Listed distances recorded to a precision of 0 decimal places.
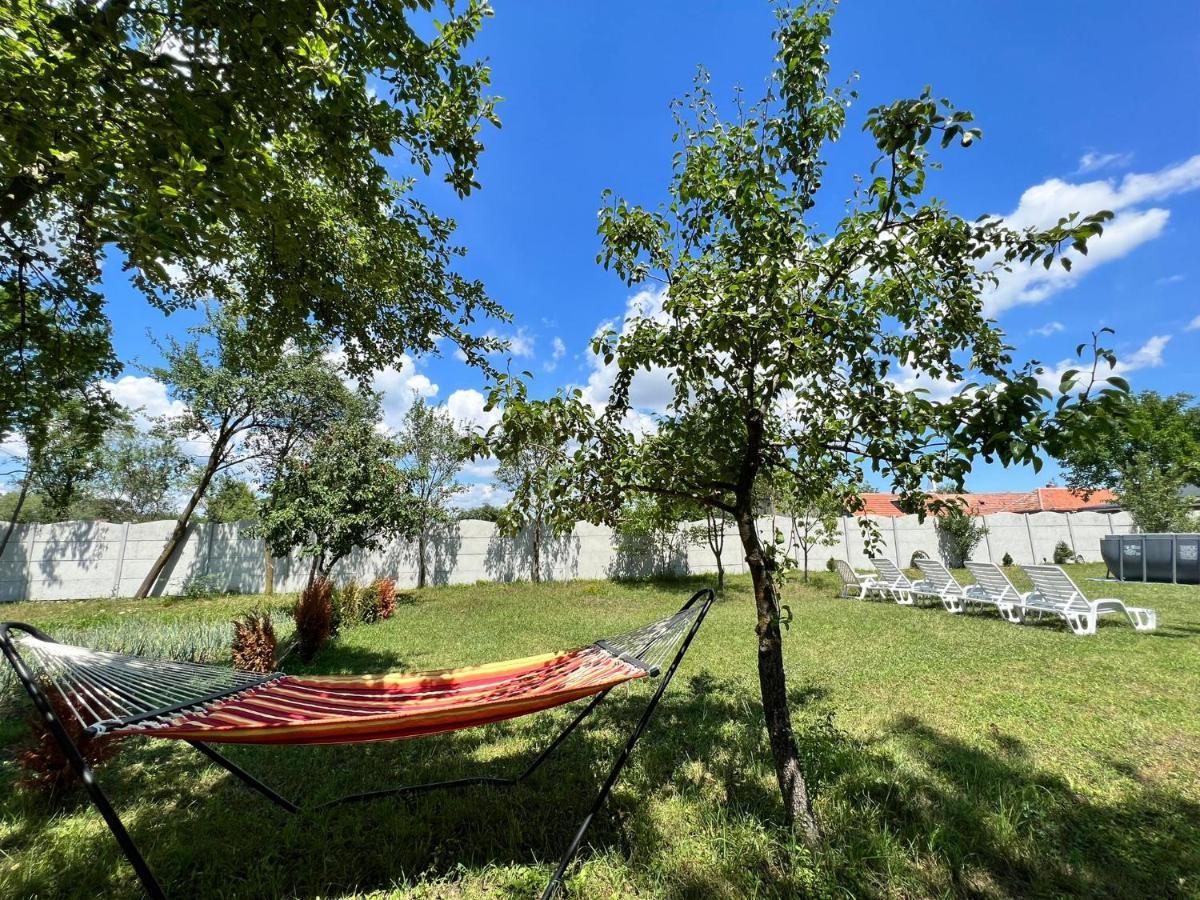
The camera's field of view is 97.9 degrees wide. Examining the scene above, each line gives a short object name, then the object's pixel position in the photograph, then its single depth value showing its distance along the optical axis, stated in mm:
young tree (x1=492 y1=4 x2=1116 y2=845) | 2162
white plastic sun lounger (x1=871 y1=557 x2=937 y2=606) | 10164
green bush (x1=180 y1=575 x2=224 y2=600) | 12781
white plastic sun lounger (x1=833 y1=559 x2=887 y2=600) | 11328
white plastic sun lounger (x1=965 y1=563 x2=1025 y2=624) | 8148
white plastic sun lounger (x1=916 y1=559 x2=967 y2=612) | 9297
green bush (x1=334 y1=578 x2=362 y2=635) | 8496
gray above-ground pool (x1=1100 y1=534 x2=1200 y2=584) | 11930
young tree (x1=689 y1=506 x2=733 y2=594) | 12140
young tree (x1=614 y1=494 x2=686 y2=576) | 14838
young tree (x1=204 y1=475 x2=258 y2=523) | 19216
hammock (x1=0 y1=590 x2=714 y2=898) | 1781
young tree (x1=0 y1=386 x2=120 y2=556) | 4043
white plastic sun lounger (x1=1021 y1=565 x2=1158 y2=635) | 6914
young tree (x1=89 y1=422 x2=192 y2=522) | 17552
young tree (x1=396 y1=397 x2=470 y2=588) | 13664
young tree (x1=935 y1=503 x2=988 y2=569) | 17359
